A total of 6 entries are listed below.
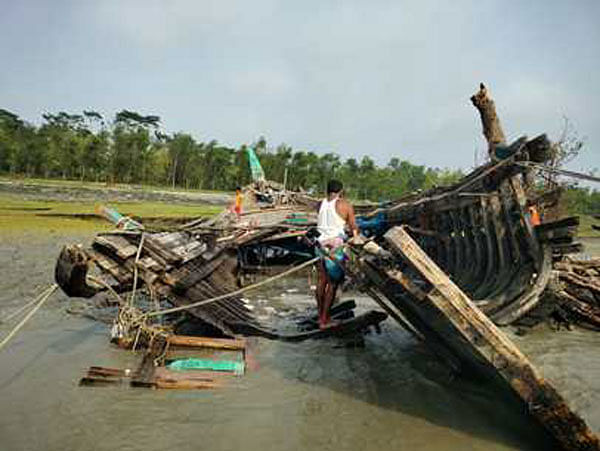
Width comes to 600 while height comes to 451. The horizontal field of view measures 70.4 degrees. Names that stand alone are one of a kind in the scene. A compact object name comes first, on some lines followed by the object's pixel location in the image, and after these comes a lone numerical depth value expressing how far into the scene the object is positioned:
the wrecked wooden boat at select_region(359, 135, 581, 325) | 6.39
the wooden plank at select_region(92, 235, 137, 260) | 5.77
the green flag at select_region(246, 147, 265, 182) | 20.75
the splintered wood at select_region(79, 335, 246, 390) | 4.82
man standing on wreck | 5.87
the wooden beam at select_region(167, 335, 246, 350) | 5.86
